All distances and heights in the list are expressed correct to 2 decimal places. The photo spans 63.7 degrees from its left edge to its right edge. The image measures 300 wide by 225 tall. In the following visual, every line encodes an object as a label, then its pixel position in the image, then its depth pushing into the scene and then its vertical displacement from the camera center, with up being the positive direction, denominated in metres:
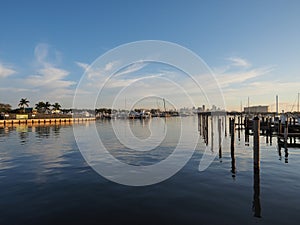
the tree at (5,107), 146.30 +5.03
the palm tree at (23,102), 152.25 +7.94
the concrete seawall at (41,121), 91.19 -2.53
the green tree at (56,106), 183.75 +6.93
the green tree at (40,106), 173.71 +6.67
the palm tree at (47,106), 179.82 +6.81
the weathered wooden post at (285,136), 23.44 -2.06
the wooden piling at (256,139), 14.07 -1.37
